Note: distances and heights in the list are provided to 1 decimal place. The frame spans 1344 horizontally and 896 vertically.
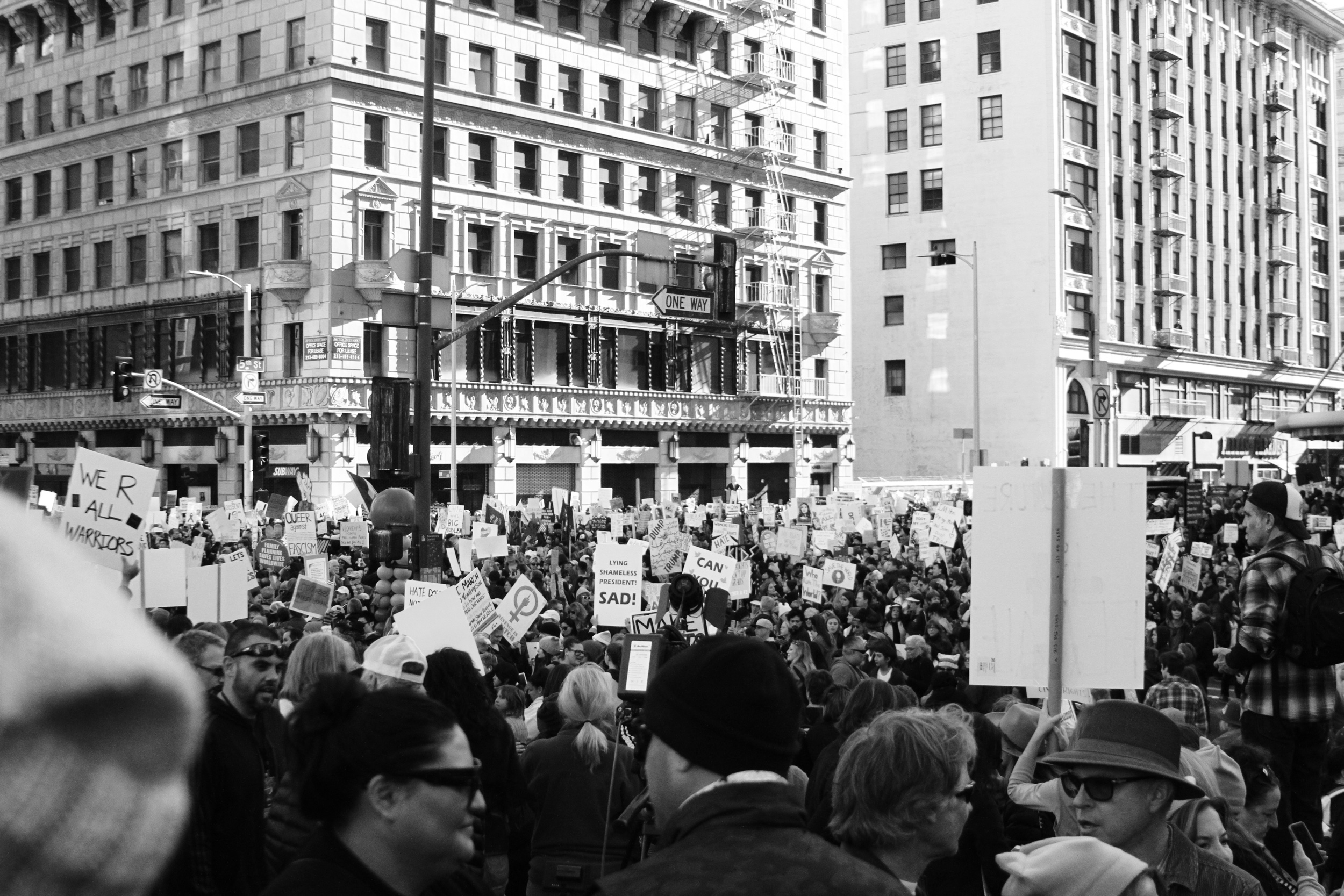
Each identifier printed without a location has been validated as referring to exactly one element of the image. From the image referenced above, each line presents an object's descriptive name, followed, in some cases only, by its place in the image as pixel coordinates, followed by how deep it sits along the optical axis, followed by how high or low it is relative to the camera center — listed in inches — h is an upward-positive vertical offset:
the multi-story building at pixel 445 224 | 1876.2 +346.5
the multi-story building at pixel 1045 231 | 2632.9 +446.6
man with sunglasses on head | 177.0 -44.5
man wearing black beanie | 97.6 -24.4
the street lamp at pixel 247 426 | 1672.0 +42.1
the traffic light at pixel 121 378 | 1385.3 +82.9
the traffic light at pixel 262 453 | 1496.1 +9.8
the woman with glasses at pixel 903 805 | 146.6 -35.6
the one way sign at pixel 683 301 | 808.3 +96.7
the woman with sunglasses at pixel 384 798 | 104.3 -25.2
